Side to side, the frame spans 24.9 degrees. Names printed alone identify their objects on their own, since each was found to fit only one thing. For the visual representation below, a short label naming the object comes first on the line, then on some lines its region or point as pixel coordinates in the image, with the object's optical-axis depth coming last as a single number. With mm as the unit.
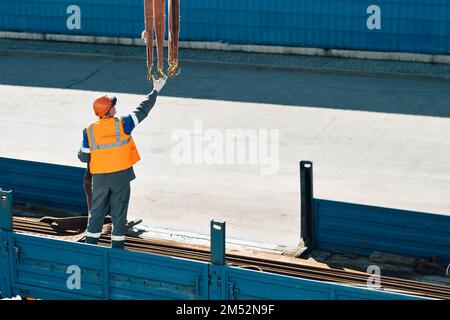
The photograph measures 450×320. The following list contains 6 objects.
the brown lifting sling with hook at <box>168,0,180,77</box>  12688
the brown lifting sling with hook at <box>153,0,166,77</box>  12312
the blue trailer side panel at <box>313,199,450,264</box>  12992
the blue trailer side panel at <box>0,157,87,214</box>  15438
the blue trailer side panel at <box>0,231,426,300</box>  10453
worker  12047
